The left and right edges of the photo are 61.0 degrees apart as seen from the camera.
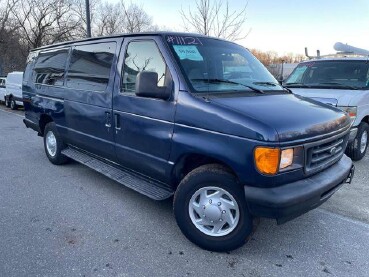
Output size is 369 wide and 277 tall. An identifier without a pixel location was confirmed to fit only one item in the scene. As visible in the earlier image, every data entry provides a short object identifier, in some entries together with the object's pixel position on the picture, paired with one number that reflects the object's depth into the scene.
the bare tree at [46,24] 30.03
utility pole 12.43
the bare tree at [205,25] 12.75
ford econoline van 2.60
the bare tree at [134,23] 17.55
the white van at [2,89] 17.08
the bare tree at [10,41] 29.61
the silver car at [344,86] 5.50
